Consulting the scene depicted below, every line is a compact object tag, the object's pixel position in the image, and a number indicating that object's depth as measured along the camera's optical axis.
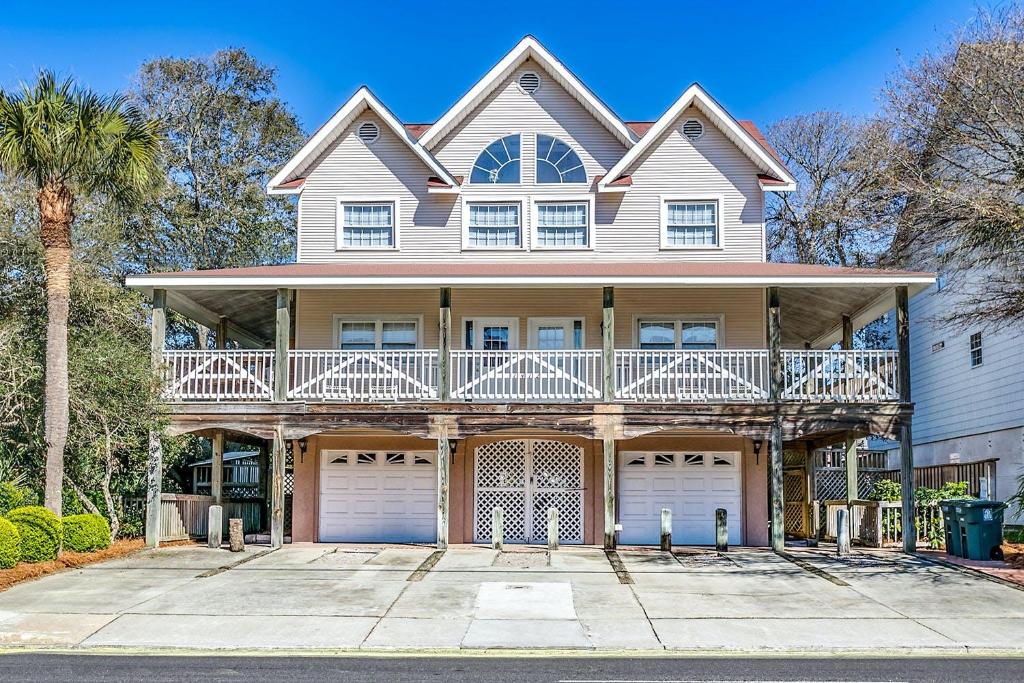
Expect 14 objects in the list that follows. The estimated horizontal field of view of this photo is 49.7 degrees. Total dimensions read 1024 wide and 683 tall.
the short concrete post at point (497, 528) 22.17
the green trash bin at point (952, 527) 20.83
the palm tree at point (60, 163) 20.00
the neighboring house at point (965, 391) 28.05
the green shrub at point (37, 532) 19.06
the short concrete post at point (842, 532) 21.41
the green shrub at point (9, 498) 20.59
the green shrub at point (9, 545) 18.20
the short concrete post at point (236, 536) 21.72
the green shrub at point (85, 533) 20.41
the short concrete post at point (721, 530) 22.00
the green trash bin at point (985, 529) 20.14
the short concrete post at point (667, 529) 21.92
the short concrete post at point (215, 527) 22.33
